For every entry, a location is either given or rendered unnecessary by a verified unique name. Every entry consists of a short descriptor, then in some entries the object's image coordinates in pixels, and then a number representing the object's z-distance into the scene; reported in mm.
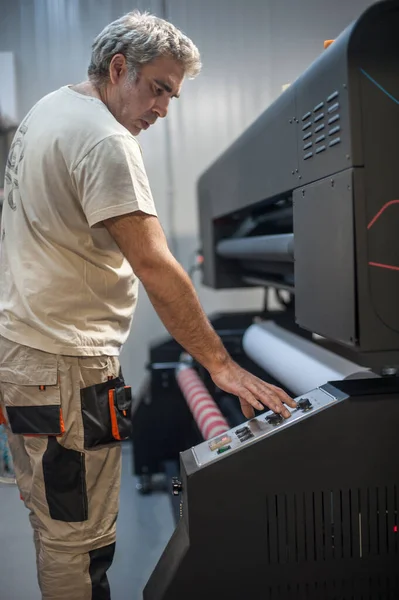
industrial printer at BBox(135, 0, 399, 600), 893
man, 1206
